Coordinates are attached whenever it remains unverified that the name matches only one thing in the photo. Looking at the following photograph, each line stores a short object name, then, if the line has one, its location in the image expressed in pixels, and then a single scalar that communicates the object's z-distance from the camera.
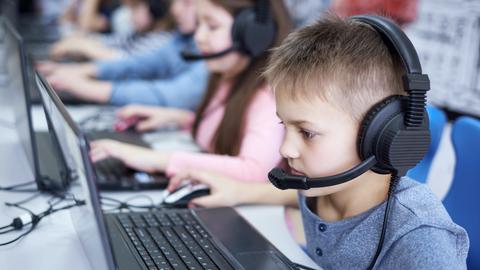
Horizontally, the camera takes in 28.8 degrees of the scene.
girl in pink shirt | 1.48
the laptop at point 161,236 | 0.98
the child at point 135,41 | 2.93
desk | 1.13
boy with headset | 1.03
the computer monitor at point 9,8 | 2.57
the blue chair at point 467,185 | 1.27
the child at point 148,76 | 2.14
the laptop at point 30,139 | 1.29
